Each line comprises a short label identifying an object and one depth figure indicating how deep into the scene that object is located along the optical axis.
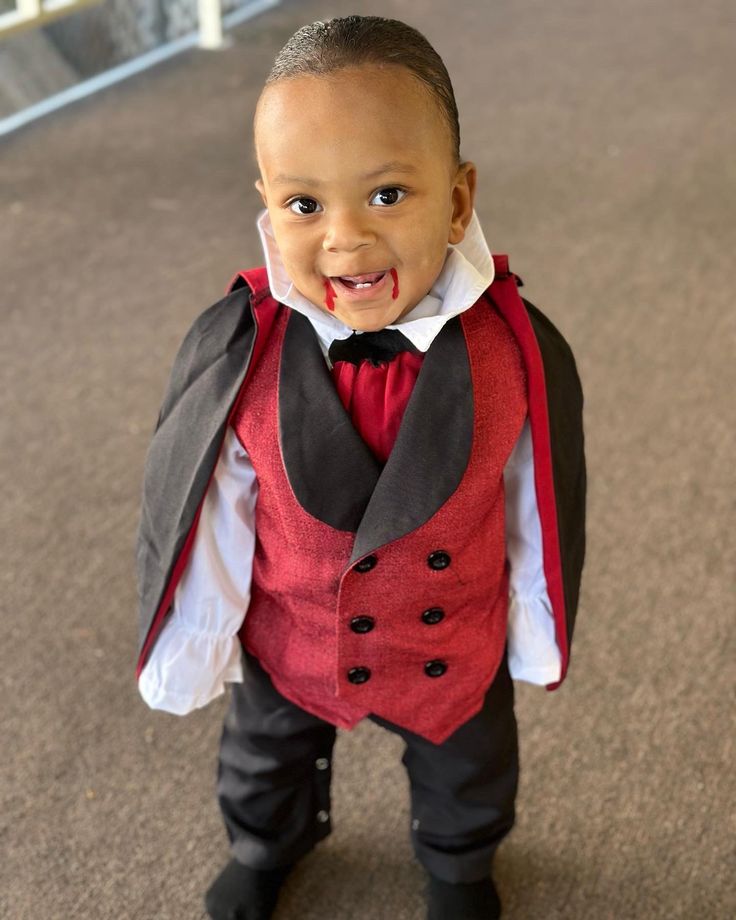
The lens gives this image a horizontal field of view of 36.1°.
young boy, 0.77
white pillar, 3.58
